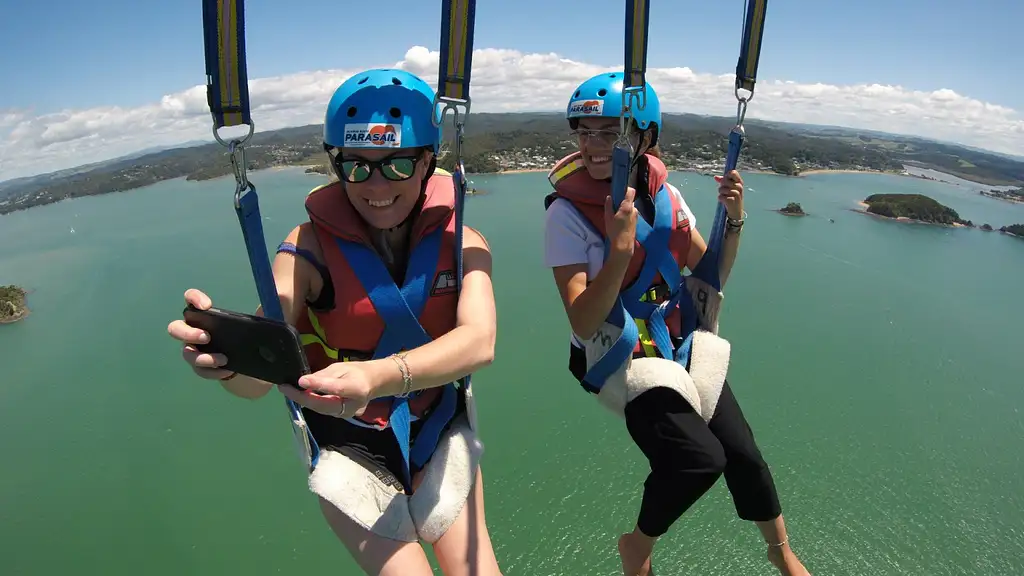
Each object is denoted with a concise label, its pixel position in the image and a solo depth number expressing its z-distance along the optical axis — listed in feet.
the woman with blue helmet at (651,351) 5.85
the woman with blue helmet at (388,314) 4.62
